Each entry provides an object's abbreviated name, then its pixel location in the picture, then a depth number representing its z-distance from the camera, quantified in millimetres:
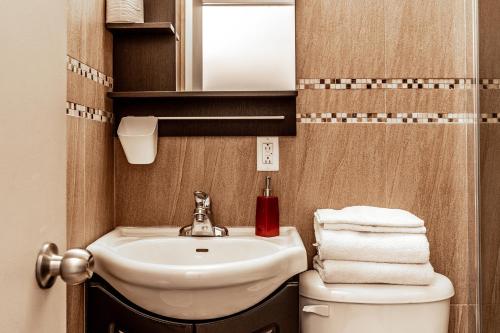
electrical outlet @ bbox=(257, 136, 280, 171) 1622
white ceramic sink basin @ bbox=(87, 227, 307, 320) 1104
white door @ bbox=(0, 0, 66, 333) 513
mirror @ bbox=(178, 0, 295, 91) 1609
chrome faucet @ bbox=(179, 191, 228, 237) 1512
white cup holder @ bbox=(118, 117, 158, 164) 1546
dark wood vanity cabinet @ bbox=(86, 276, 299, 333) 1188
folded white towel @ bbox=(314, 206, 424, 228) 1399
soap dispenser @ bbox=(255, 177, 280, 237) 1513
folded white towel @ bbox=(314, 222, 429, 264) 1362
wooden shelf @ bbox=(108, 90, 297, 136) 1614
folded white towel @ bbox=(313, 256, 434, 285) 1360
